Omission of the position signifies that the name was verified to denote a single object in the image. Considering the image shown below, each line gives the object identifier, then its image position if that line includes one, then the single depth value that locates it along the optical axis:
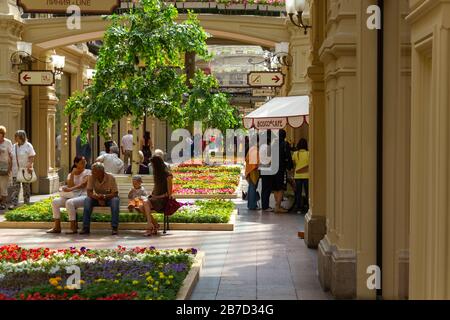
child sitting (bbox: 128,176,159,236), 13.95
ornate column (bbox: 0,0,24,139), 19.72
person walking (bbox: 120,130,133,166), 27.77
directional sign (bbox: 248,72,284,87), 21.86
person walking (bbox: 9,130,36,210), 17.36
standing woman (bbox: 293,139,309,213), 17.66
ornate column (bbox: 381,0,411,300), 8.03
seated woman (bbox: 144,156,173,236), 14.02
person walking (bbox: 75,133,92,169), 22.52
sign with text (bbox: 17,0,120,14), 15.90
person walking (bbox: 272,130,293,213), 18.11
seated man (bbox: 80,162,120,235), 13.98
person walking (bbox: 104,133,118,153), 20.88
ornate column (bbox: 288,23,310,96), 20.89
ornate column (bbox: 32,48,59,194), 22.42
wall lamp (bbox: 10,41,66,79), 20.14
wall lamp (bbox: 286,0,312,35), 14.94
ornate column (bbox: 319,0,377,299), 8.12
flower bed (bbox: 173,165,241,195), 22.38
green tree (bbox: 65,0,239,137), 16.97
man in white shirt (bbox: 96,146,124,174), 18.20
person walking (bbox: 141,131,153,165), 26.11
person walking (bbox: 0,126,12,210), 17.12
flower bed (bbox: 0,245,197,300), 7.52
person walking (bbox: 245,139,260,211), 18.56
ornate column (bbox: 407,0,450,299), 4.48
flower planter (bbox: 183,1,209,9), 24.73
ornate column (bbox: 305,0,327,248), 11.99
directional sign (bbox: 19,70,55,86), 19.80
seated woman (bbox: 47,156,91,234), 14.01
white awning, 17.41
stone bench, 14.78
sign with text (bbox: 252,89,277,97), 32.12
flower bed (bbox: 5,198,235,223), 14.77
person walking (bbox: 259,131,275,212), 18.20
